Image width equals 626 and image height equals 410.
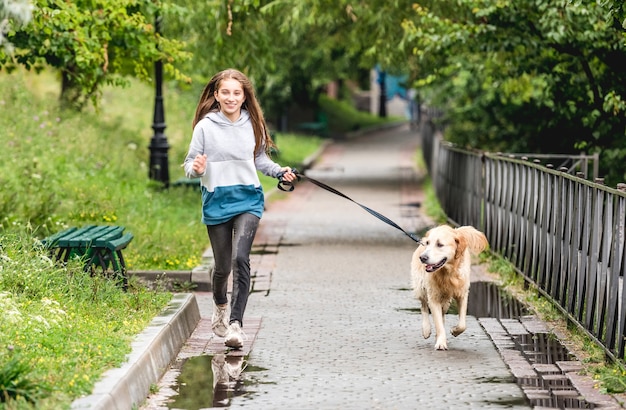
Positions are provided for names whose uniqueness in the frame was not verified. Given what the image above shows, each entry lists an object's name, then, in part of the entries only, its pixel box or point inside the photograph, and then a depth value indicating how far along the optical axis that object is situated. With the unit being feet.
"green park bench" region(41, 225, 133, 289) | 56.69
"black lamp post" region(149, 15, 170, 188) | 106.98
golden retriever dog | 50.01
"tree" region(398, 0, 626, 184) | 81.23
